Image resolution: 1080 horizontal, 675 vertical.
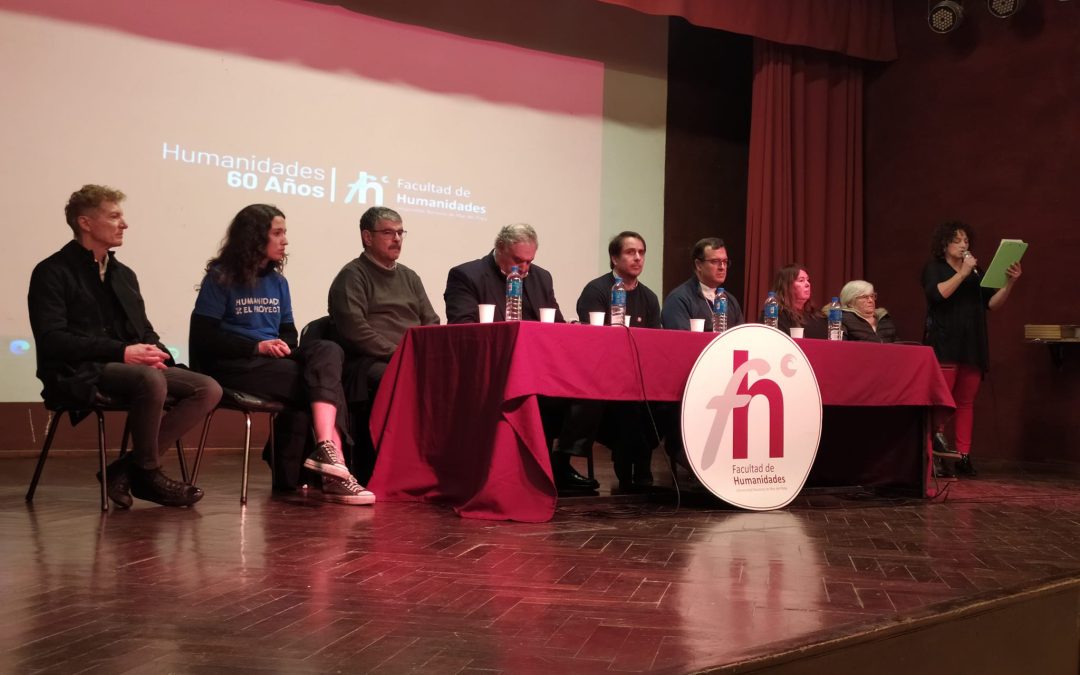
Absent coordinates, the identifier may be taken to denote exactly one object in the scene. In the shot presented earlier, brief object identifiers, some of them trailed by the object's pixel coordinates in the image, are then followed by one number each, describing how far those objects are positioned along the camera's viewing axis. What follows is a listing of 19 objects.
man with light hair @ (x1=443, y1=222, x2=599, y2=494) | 4.53
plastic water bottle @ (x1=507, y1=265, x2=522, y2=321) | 4.13
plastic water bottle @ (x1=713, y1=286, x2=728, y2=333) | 4.47
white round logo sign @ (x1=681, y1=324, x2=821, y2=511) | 3.75
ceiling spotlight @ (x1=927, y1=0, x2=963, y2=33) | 7.11
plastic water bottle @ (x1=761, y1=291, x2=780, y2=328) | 4.52
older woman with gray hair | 5.21
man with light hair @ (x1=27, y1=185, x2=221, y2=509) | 3.55
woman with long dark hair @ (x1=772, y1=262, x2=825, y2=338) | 5.04
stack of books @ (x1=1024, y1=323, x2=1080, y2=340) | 6.38
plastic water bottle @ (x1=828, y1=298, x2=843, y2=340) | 4.60
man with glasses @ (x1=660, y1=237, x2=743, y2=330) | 4.81
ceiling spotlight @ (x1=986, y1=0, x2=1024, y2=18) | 6.81
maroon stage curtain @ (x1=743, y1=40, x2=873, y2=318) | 7.63
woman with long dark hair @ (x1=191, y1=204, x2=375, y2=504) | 4.00
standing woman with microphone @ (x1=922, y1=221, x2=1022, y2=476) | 5.94
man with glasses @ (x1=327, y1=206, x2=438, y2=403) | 4.37
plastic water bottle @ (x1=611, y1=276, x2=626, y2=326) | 4.09
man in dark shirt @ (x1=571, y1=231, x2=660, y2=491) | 4.72
